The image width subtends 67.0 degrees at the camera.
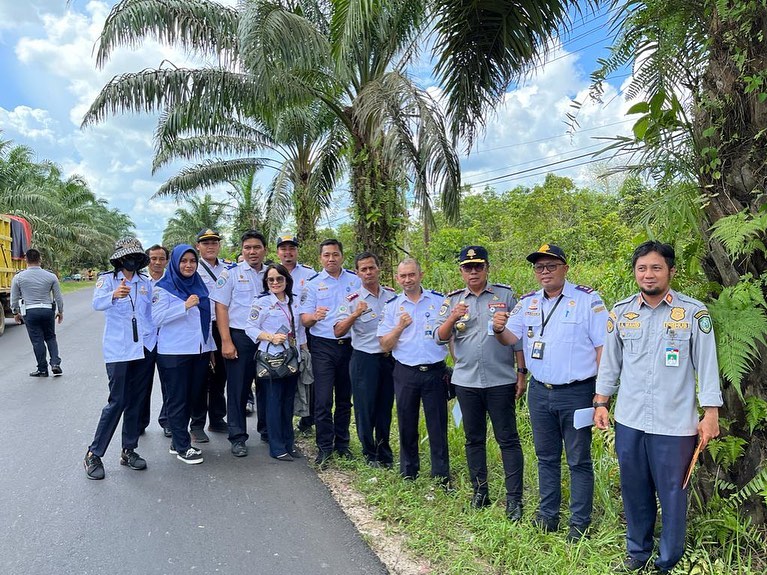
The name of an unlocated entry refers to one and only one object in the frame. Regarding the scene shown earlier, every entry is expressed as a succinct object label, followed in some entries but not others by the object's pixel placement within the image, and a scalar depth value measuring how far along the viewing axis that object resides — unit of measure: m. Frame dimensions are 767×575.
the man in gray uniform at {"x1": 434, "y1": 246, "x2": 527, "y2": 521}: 3.92
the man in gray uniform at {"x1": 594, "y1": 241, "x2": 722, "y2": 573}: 2.87
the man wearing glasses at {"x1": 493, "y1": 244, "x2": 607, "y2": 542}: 3.48
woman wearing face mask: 4.80
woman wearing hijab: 5.15
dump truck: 14.47
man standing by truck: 8.93
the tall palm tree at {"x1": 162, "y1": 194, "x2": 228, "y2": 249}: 37.22
